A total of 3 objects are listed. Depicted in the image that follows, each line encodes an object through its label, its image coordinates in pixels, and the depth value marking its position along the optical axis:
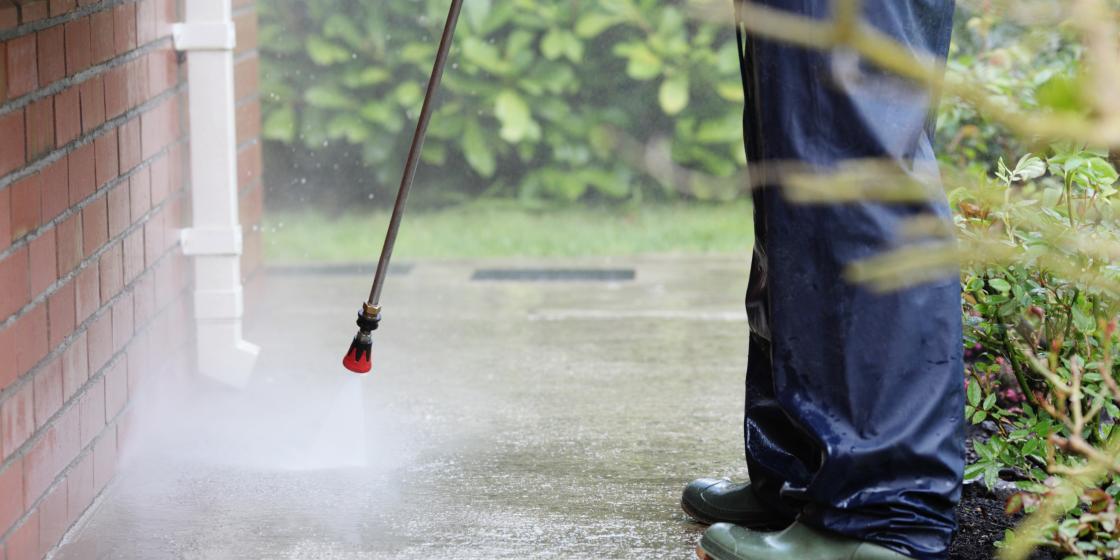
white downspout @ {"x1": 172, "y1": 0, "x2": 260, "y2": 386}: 5.21
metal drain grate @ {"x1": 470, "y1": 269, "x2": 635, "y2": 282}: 7.85
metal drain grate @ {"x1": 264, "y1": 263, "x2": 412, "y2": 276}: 8.02
